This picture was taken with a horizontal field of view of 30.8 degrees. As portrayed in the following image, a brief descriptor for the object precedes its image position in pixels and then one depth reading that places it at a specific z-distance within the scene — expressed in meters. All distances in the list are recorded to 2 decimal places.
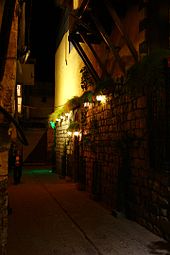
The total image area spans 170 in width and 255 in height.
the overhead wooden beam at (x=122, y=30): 7.84
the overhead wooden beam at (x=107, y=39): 8.55
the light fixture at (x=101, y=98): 10.21
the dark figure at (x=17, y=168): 14.79
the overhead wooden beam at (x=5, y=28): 3.50
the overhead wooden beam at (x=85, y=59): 11.24
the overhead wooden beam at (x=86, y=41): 10.23
